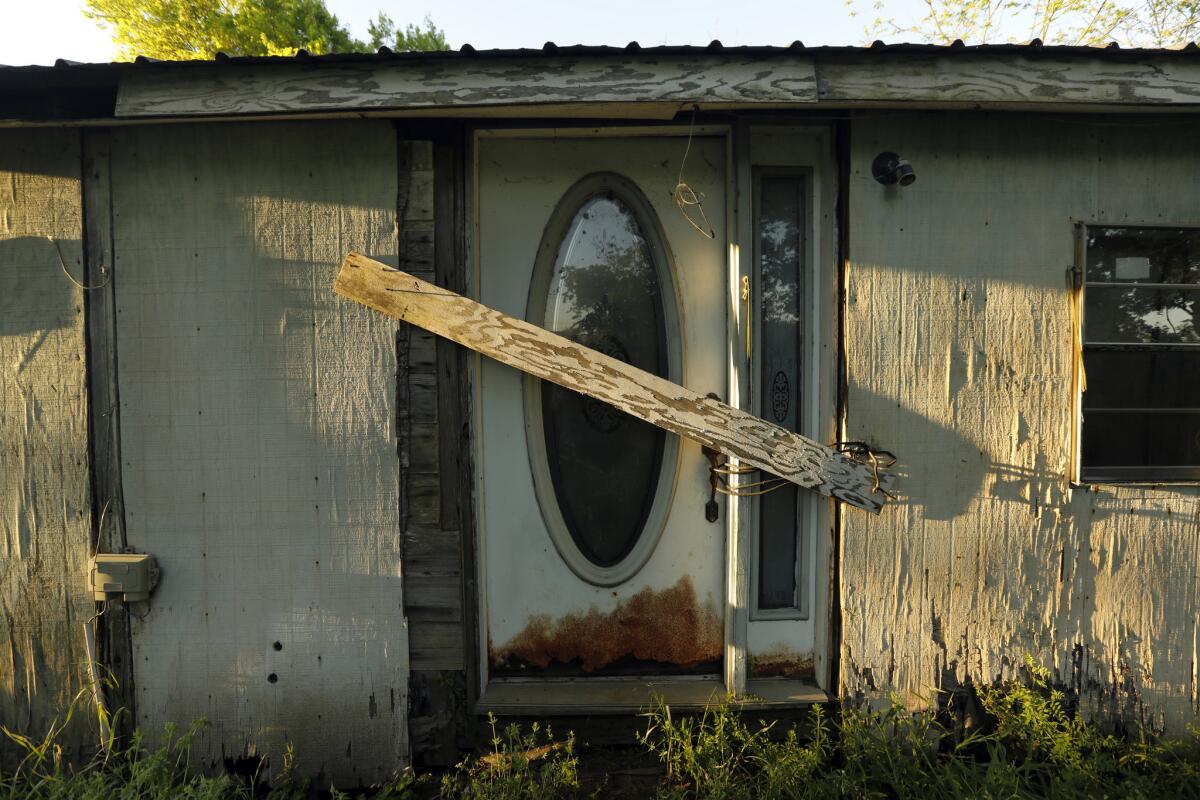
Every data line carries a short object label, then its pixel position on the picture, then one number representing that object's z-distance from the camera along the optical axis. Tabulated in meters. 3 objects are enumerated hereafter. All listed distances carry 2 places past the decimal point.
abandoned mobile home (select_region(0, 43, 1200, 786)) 2.72
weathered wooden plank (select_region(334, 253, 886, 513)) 2.68
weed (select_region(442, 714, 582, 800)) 2.55
